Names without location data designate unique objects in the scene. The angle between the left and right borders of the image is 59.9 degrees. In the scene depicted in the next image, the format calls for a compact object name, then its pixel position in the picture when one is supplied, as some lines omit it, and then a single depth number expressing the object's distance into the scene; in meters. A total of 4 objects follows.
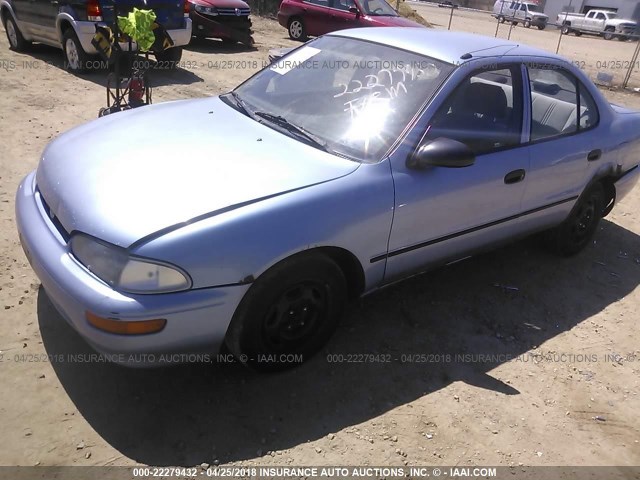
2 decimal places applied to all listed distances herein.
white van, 35.69
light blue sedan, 2.40
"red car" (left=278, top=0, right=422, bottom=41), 12.80
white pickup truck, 35.28
